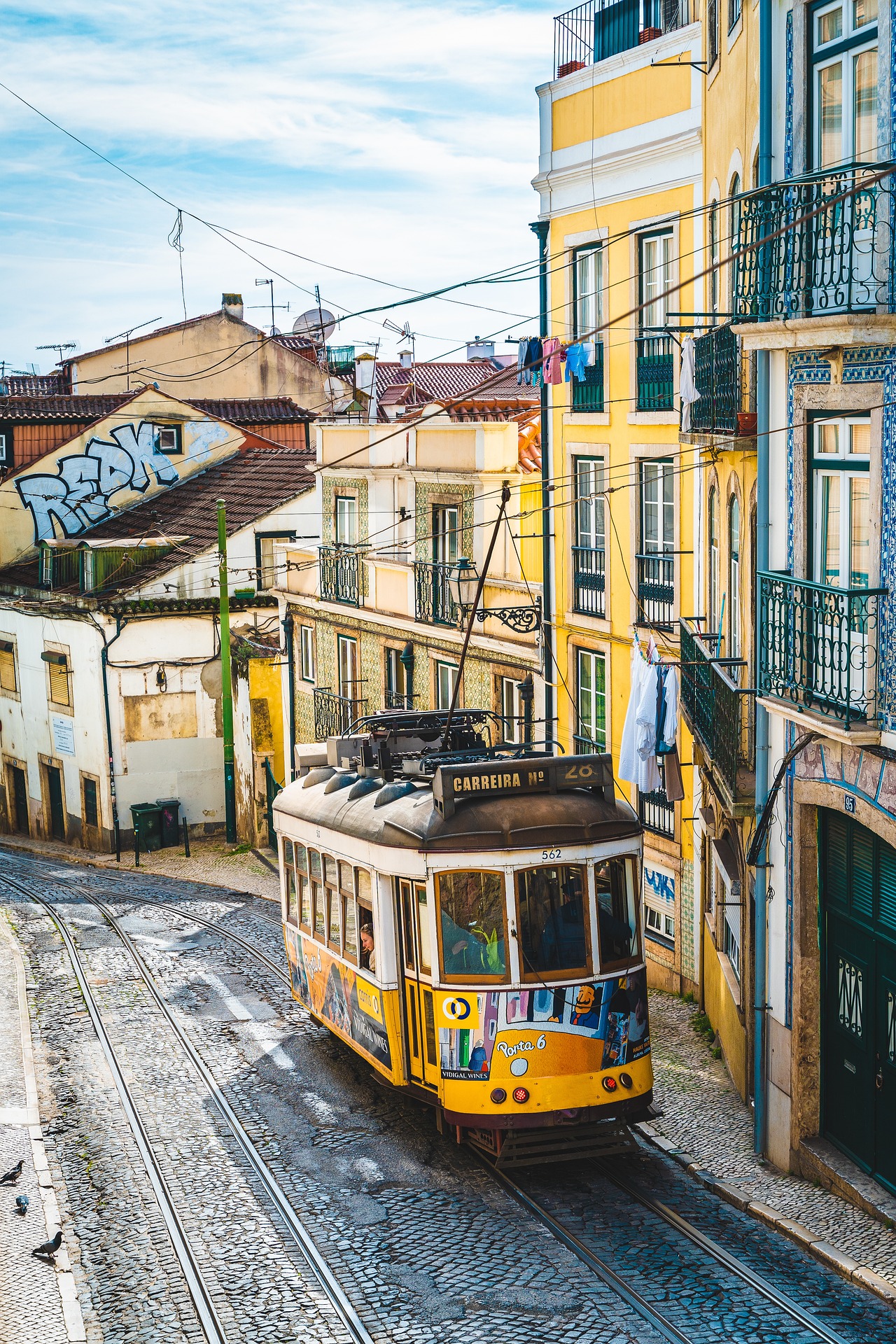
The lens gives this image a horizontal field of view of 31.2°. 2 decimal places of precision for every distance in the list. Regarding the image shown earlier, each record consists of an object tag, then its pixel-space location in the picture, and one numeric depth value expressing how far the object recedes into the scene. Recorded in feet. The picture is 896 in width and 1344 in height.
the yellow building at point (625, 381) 60.54
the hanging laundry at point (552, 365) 67.72
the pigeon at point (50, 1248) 37.93
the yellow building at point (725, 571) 44.11
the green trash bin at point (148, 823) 113.60
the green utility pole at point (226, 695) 110.01
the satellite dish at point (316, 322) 167.84
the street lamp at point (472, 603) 73.20
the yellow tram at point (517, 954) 40.16
